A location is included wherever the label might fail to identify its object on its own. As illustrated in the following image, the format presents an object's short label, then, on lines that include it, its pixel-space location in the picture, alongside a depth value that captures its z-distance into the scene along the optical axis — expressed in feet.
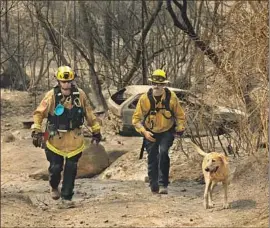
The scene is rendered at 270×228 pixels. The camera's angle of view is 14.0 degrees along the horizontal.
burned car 47.38
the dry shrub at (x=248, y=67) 38.14
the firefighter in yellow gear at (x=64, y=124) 39.05
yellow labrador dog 37.06
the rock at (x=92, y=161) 57.52
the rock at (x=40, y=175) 58.16
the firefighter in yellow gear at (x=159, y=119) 39.71
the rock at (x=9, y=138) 88.67
